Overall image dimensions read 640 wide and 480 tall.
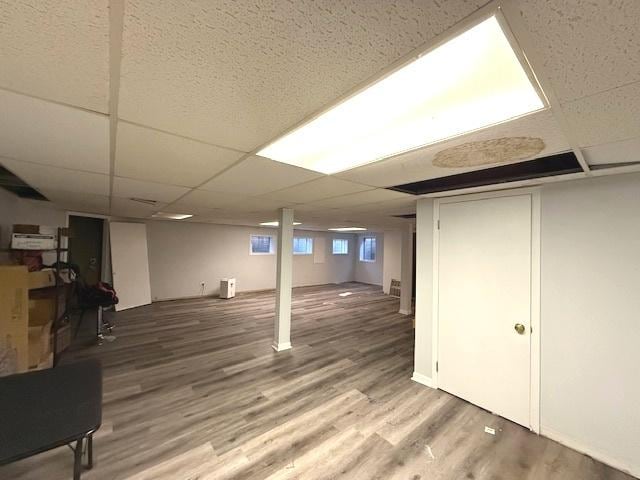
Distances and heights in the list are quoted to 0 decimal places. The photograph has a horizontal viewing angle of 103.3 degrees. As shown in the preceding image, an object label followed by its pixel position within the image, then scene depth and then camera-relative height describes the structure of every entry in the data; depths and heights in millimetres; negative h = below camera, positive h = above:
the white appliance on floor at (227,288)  7094 -1327
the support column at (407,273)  5888 -671
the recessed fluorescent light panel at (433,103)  800 +592
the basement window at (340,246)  10255 -116
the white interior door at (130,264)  5520 -556
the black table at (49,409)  1017 -814
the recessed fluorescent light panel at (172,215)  5172 +537
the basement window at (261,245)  8297 -111
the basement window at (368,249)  10375 -227
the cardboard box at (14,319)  2197 -731
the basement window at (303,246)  9262 -128
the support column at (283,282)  3740 -602
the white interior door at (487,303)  2256 -558
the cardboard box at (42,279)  2439 -424
